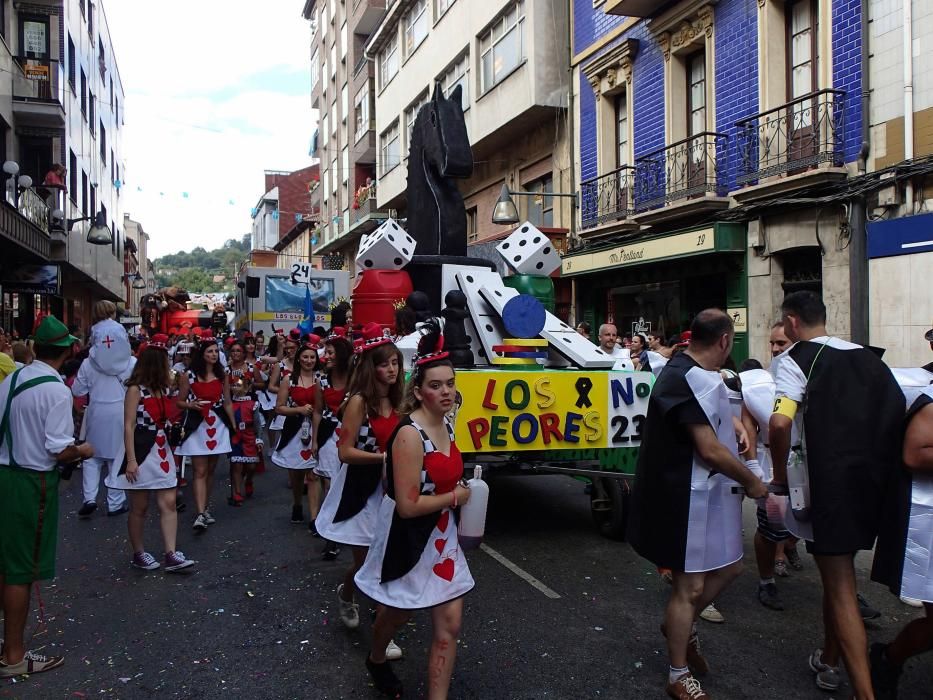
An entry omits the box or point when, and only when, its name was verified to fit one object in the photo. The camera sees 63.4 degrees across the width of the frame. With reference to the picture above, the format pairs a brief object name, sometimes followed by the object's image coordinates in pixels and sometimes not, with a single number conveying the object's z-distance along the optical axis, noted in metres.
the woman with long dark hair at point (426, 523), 2.96
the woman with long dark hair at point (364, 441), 4.00
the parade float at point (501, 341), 5.58
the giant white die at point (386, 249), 7.80
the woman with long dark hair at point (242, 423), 7.86
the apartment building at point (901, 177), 10.26
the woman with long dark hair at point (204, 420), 6.54
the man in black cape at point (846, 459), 3.18
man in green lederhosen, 3.74
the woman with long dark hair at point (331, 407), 5.70
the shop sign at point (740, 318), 13.59
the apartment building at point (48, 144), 17.33
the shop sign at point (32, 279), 18.29
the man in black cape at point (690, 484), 3.24
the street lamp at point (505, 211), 14.50
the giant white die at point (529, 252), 8.18
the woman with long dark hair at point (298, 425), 6.62
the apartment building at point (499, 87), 18.47
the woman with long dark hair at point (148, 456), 5.28
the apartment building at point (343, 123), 33.66
